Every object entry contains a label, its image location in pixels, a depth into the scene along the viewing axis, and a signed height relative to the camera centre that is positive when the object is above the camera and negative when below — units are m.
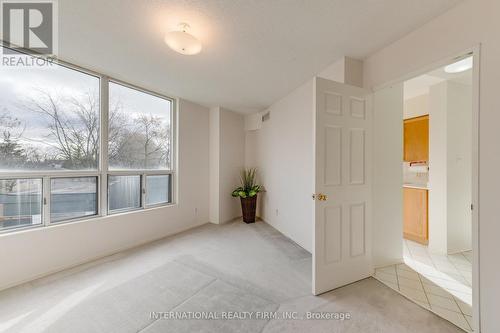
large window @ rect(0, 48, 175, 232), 2.25 +0.25
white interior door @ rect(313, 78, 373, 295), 2.04 -0.21
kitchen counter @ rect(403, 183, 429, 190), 3.25 -0.33
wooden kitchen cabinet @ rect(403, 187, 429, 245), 3.20 -0.80
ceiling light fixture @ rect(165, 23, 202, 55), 1.81 +1.12
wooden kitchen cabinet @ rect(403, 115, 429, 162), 3.60 +0.49
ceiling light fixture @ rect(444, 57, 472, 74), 2.41 +1.22
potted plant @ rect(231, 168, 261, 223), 4.55 -0.75
